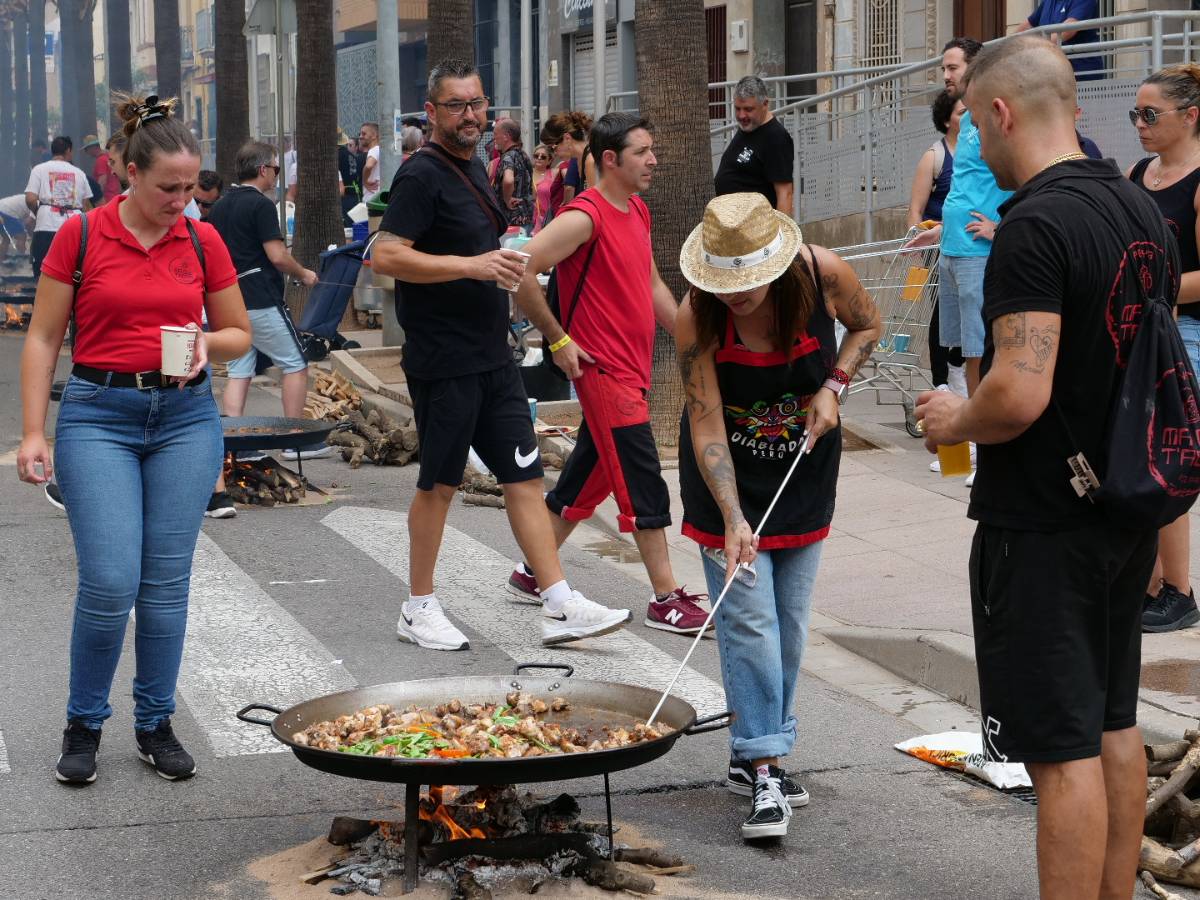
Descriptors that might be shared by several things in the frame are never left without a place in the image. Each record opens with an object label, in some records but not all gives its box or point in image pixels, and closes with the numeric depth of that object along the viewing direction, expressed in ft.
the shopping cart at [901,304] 36.94
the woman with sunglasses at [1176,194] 21.54
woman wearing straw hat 16.05
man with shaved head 11.87
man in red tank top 23.50
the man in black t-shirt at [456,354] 22.07
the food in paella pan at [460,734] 14.57
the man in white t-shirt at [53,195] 76.02
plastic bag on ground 17.53
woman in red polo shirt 17.02
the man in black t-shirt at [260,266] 36.50
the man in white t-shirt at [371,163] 73.41
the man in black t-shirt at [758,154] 39.63
